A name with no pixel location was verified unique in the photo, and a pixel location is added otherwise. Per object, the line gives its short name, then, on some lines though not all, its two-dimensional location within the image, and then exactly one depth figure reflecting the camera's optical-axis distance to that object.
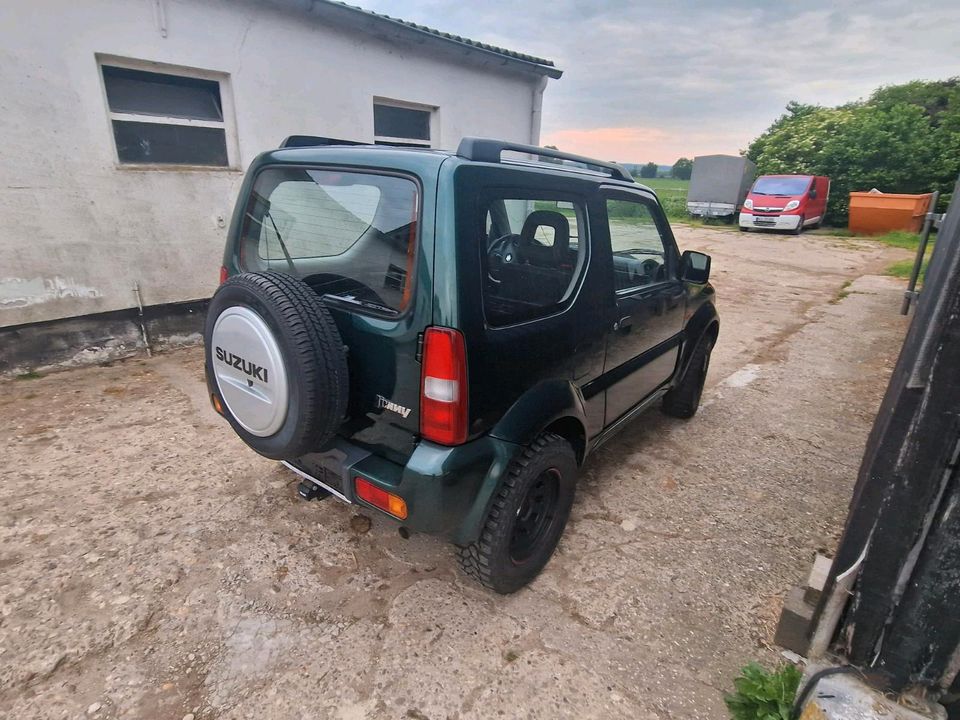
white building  4.11
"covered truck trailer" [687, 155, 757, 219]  20.61
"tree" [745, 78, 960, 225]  19.17
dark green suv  1.77
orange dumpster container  16.73
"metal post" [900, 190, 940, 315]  6.00
